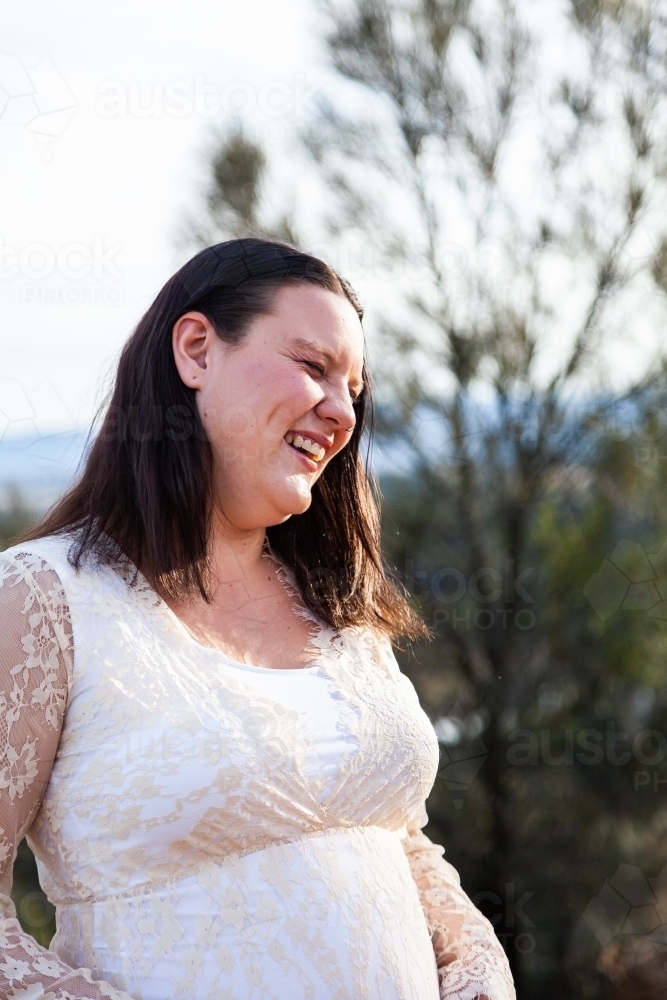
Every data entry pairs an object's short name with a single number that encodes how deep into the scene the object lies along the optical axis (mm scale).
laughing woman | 1699
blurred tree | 3213
